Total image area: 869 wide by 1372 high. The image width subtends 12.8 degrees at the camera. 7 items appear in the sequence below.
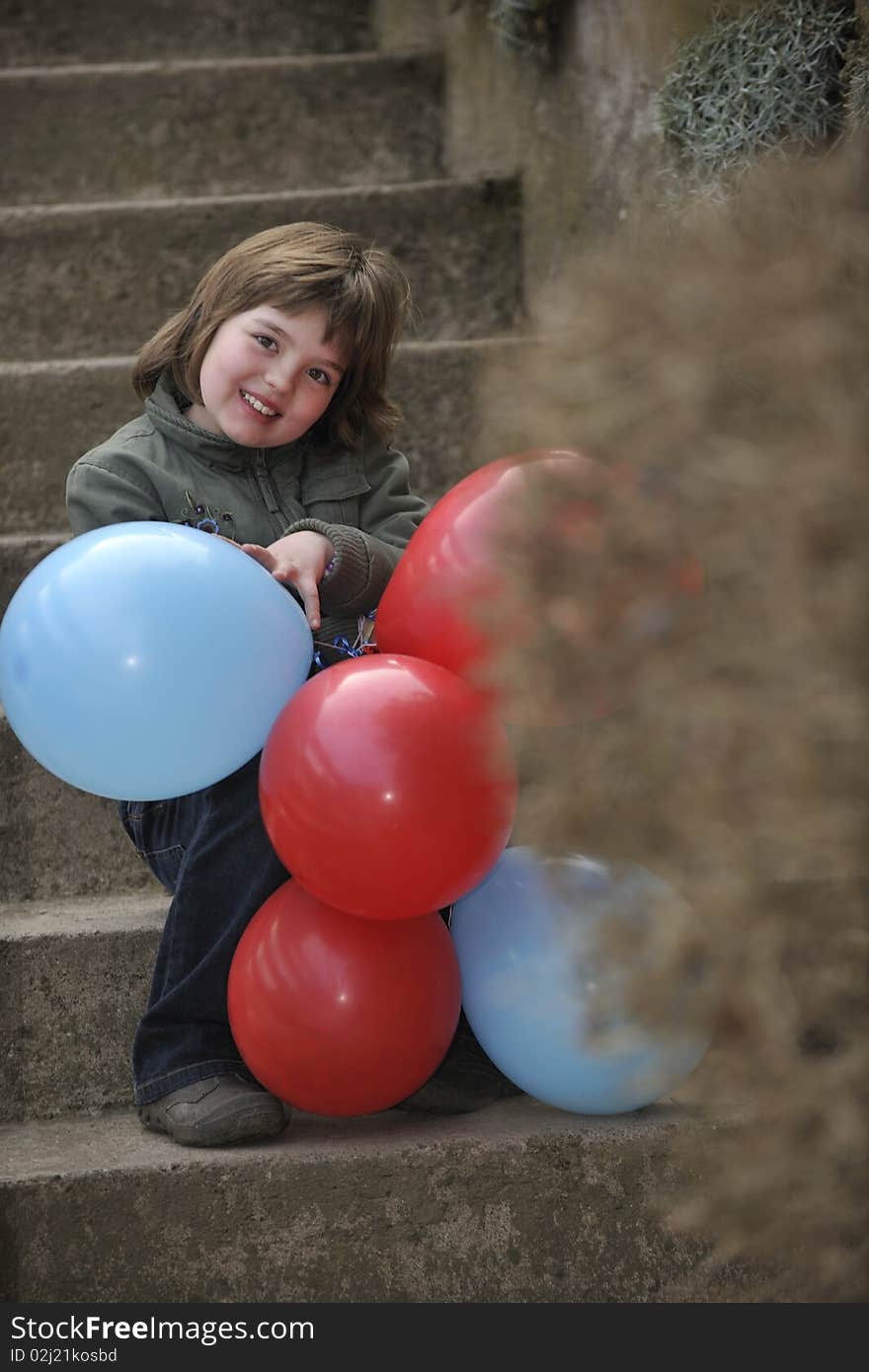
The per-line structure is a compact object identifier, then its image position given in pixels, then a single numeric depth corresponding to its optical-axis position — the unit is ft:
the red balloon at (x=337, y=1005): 8.06
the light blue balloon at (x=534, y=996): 8.00
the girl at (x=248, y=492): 8.41
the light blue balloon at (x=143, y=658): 7.93
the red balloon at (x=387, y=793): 7.86
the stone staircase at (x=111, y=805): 8.08
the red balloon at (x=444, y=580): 7.98
